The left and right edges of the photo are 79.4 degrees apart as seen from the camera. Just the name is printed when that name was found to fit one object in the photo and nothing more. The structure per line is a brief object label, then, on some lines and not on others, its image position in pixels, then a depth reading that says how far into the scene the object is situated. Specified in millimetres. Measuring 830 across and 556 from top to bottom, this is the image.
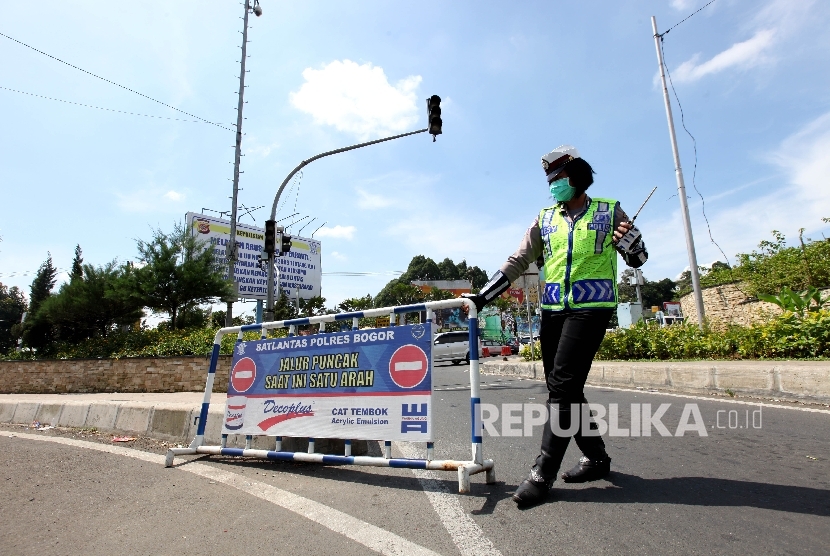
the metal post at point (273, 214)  13104
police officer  2697
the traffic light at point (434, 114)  12141
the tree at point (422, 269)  100875
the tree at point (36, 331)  20469
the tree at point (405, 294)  57031
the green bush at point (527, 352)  16516
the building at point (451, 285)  84988
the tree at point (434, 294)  65000
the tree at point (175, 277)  17531
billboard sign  26505
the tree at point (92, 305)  17906
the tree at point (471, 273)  101938
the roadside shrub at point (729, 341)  7660
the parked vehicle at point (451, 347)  23047
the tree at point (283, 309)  27558
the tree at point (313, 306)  33147
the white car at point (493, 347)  34925
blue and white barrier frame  3008
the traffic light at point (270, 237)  13844
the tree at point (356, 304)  44556
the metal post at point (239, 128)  19370
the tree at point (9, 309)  59275
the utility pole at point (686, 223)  13172
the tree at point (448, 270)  106000
